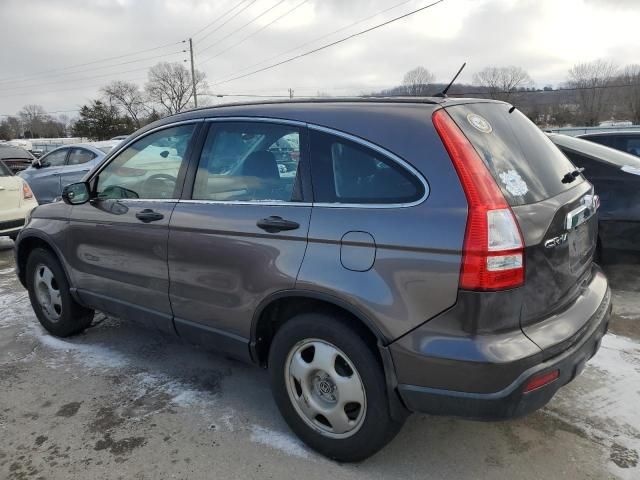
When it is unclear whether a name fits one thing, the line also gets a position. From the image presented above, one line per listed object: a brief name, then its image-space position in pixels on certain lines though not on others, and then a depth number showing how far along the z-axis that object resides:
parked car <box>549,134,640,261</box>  4.65
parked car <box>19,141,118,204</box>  10.73
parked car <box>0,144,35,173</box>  15.60
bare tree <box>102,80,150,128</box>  73.00
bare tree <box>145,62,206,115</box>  73.62
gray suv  2.06
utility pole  45.66
